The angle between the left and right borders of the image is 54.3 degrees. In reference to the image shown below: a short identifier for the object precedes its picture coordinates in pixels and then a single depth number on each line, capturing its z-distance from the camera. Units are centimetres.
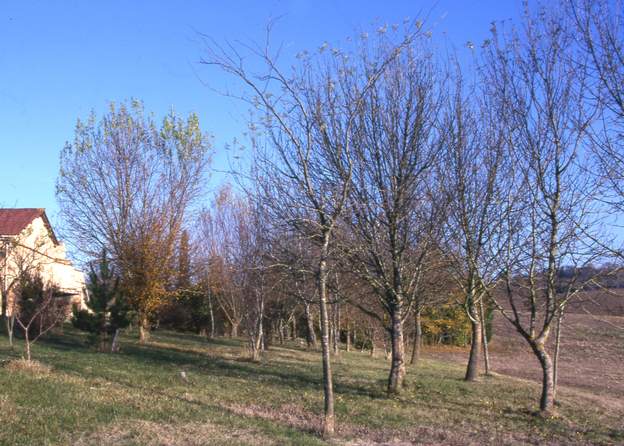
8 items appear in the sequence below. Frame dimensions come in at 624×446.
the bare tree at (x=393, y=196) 1212
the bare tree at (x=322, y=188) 877
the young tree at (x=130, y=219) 2308
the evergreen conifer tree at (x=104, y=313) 1881
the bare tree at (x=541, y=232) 1091
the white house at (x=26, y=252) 1786
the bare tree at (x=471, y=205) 1194
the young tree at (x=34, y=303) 1917
